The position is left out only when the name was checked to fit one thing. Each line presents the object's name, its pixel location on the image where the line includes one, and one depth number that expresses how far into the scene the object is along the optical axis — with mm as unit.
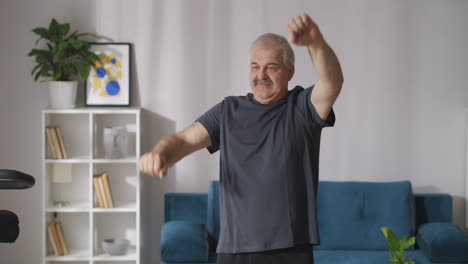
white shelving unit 4969
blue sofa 4555
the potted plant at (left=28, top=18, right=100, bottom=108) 4758
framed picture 4984
